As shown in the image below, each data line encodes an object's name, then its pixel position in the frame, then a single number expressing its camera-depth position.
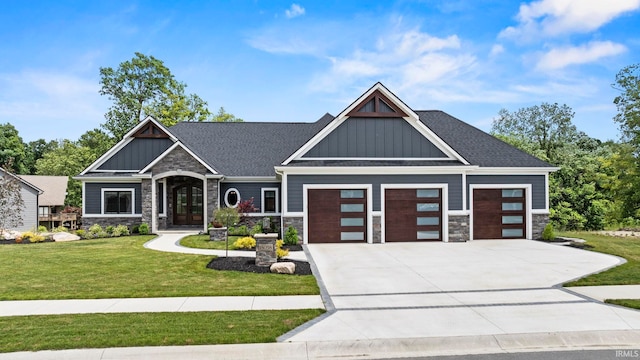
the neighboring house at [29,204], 32.96
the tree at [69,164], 40.78
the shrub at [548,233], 18.08
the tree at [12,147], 51.03
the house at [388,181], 17.27
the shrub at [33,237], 18.53
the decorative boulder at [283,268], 10.80
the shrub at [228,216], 15.01
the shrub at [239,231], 20.36
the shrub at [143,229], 20.70
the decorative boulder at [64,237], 19.16
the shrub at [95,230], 20.23
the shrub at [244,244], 15.25
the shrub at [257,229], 19.28
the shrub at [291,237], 16.58
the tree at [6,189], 20.94
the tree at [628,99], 20.92
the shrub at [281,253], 12.92
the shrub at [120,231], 20.55
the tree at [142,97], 39.94
